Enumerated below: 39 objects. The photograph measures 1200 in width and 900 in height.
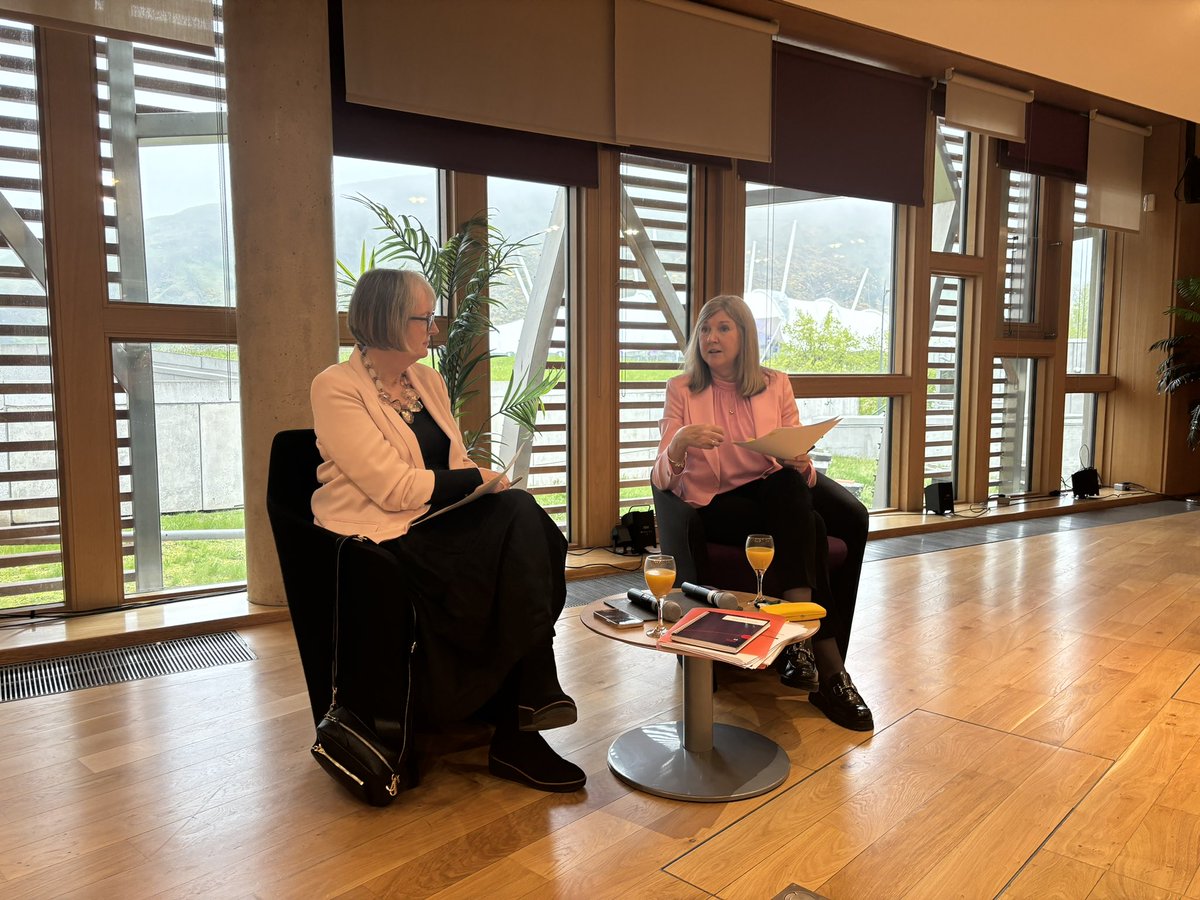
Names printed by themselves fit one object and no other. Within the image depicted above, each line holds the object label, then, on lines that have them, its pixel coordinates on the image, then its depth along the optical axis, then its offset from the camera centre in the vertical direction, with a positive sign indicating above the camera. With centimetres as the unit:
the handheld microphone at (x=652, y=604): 221 -54
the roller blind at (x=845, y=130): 527 +162
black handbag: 209 -86
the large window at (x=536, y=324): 457 +36
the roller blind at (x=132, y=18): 321 +138
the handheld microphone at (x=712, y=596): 230 -53
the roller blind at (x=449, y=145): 390 +115
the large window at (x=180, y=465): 372 -31
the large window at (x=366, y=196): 411 +90
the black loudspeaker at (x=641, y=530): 472 -72
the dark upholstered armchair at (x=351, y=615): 212 -54
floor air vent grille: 293 -95
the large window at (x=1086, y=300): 738 +79
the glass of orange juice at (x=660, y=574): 221 -44
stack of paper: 192 -56
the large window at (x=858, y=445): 598 -35
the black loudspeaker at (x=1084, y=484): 700 -70
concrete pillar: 352 +71
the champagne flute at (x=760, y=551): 233 -41
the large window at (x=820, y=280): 548 +73
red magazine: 201 -55
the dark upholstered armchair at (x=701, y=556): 280 -51
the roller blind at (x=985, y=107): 587 +192
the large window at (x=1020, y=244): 658 +111
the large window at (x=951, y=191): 625 +143
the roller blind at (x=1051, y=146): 640 +181
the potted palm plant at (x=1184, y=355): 697 +32
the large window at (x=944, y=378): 640 +11
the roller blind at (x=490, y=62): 384 +151
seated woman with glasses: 220 -37
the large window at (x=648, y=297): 496 +54
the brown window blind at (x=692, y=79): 457 +167
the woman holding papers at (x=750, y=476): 269 -27
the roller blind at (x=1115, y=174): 691 +173
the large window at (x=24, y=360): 339 +12
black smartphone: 218 -55
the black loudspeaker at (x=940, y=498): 609 -70
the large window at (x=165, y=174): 359 +89
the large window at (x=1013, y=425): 681 -24
